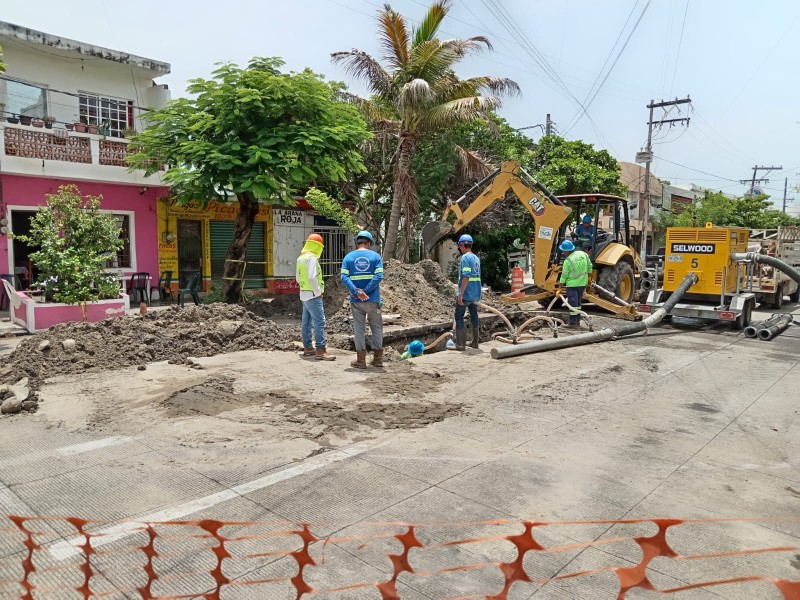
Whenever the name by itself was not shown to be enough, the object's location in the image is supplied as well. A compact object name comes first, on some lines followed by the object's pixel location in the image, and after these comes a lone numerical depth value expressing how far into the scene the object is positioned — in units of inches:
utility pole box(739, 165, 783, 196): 2527.1
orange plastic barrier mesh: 118.7
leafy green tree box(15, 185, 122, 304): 424.5
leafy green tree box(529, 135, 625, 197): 901.8
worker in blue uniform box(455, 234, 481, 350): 366.0
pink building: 557.9
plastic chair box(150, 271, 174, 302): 659.4
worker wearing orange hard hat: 332.5
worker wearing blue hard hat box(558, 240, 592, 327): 469.1
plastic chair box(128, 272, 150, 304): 638.0
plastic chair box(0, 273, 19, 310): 560.2
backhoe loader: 498.6
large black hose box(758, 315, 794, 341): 449.4
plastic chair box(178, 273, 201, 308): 540.1
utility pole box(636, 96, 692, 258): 1151.6
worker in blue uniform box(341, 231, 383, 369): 318.7
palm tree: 580.4
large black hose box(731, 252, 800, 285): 488.1
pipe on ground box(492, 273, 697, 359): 363.9
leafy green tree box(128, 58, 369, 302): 452.1
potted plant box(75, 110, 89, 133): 595.8
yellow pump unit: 490.0
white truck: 631.8
